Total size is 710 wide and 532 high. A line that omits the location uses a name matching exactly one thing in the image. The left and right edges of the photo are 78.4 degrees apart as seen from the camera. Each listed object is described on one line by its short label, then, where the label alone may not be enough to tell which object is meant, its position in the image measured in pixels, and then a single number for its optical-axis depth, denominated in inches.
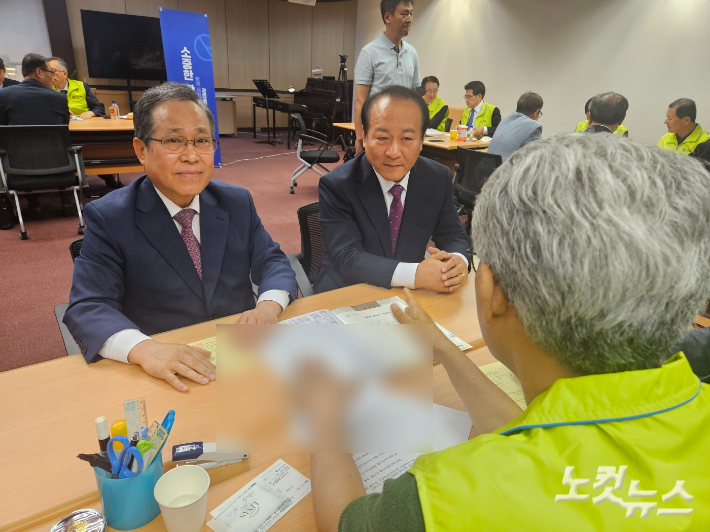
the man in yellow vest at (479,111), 269.7
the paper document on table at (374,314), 53.1
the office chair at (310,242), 81.7
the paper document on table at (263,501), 29.3
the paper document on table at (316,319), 53.3
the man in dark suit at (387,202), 69.9
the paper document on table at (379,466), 32.8
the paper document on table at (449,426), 36.5
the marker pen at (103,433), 27.1
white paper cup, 27.0
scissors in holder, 27.5
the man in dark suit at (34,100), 167.9
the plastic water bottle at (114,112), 217.2
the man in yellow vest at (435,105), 295.3
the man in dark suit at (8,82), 223.8
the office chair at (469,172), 163.2
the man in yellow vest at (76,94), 205.8
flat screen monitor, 325.7
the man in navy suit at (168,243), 52.2
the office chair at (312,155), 221.5
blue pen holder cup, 27.3
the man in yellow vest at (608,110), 160.9
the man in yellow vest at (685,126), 196.5
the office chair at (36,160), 156.6
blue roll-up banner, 237.8
